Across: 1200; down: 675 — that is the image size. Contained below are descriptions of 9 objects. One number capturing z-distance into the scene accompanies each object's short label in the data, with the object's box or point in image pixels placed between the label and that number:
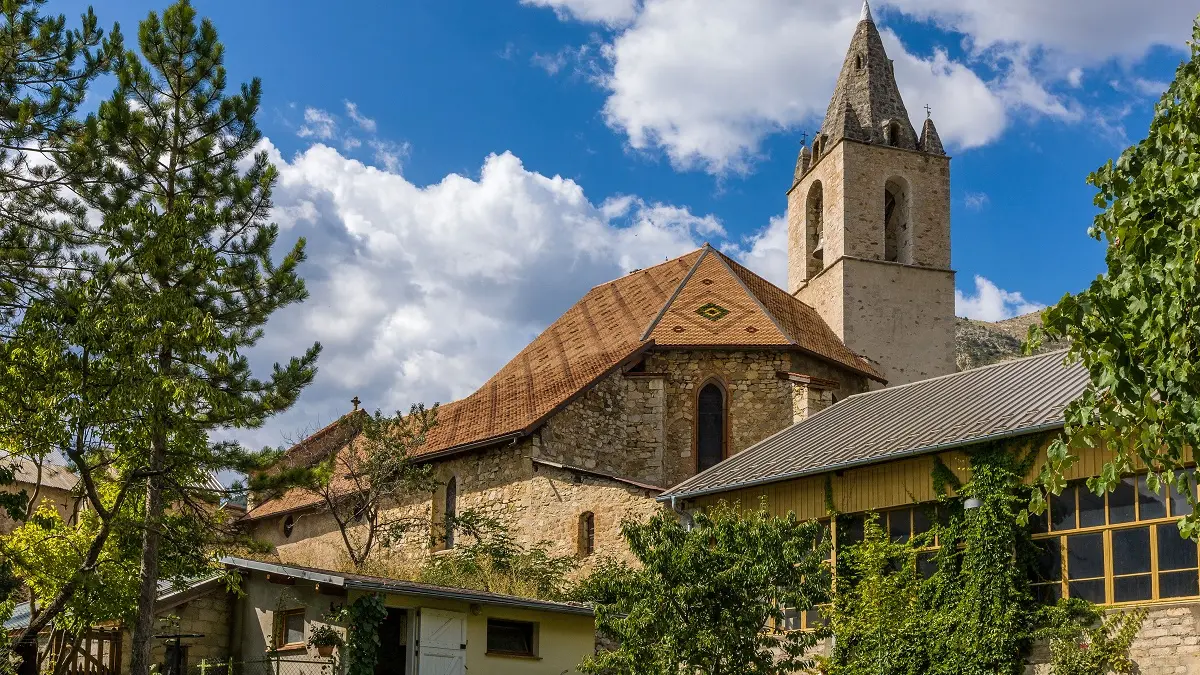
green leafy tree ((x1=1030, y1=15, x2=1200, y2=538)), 7.54
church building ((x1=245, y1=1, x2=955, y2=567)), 26.86
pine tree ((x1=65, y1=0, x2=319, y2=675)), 15.44
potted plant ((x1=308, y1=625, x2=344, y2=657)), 18.47
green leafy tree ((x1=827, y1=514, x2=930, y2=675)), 18.08
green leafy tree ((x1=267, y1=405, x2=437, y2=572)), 28.02
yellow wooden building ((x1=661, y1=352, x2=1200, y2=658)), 16.44
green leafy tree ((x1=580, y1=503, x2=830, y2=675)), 16.14
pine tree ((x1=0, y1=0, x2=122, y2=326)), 15.57
